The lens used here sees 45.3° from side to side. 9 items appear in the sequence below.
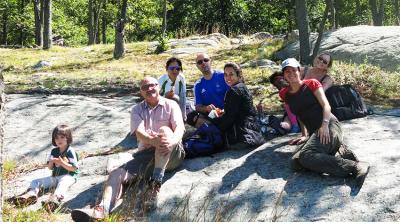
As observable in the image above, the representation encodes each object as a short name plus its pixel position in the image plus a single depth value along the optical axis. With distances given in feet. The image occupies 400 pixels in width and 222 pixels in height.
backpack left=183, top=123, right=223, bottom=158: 20.49
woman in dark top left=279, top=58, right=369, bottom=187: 16.74
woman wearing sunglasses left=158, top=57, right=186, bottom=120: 23.61
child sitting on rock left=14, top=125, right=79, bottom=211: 18.76
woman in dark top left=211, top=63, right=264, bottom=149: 19.95
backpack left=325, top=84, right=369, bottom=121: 22.63
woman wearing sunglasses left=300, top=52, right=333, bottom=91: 22.22
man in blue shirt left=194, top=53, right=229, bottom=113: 22.74
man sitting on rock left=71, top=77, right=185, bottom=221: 17.03
